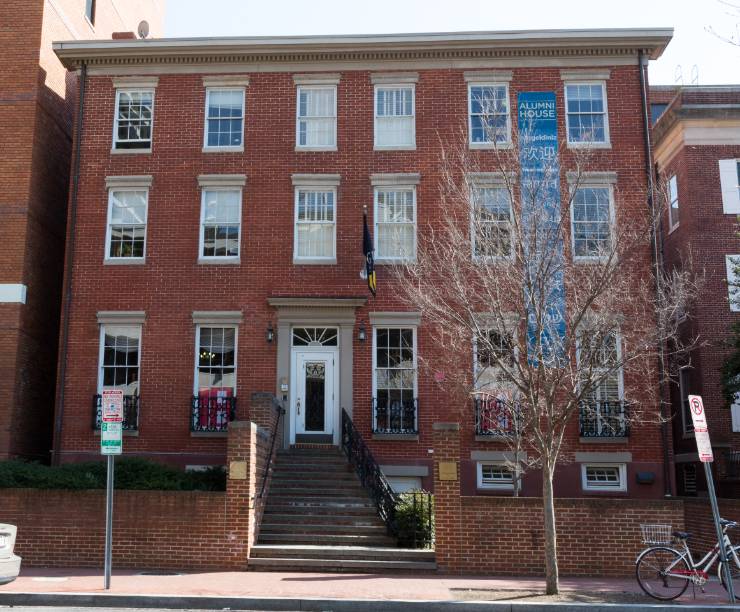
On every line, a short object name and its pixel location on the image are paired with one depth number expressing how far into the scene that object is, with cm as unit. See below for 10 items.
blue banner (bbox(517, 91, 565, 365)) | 1349
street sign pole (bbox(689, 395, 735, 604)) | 1182
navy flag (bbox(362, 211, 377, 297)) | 2022
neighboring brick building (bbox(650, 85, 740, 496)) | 2356
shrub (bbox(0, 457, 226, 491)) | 1608
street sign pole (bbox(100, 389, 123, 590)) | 1269
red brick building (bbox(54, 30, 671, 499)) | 2066
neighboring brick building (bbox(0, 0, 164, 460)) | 2104
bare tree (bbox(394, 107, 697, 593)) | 1335
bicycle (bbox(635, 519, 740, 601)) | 1230
